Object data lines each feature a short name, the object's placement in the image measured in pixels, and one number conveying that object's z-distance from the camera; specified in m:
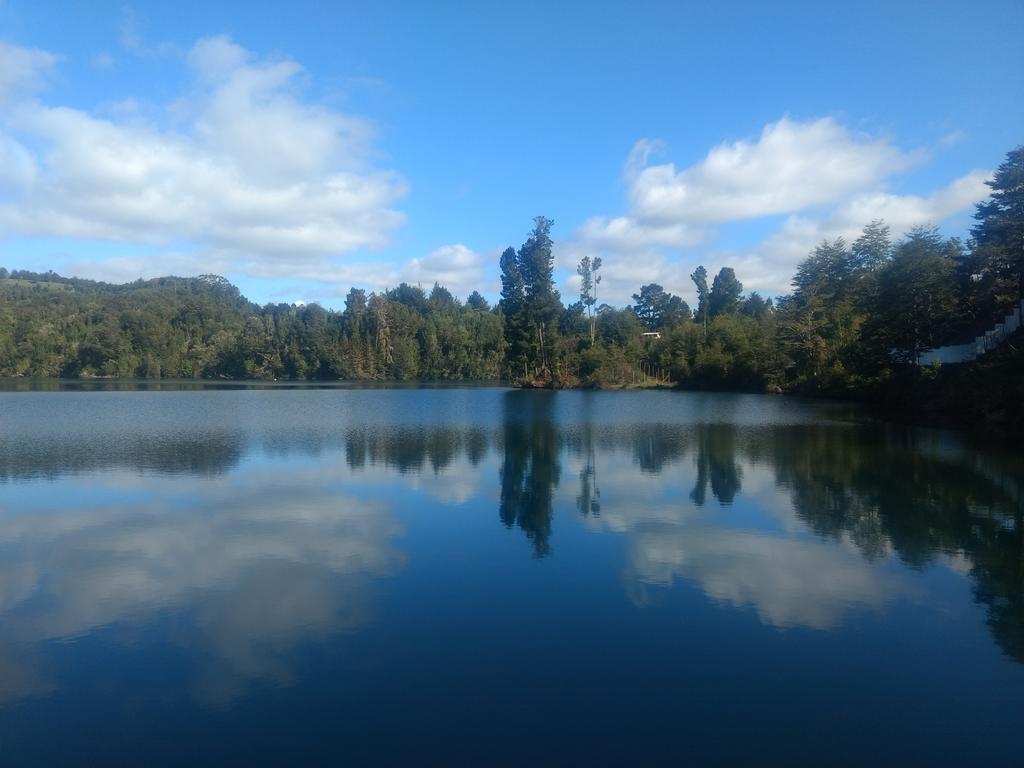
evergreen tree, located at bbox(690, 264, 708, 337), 92.88
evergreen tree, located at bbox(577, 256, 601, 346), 79.94
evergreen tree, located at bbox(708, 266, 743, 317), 88.12
